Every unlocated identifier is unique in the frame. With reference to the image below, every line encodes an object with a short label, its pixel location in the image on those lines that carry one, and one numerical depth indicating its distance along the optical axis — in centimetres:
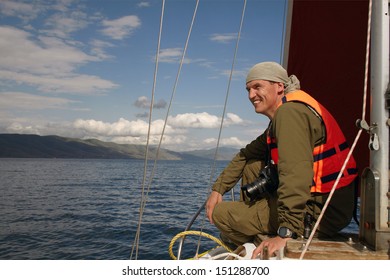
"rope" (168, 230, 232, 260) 313
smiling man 220
